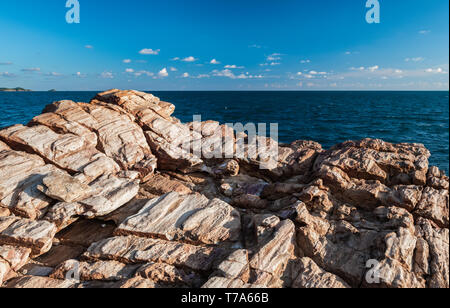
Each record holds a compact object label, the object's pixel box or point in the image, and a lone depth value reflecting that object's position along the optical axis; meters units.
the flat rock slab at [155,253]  10.08
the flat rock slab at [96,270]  9.55
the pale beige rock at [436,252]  9.08
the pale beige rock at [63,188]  12.02
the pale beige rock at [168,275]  9.34
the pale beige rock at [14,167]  12.39
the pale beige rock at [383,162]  13.85
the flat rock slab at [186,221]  11.37
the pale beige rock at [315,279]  9.08
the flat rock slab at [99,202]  11.86
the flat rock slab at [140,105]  19.86
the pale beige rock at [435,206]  11.40
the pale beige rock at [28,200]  11.79
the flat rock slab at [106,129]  16.38
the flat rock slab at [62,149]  14.45
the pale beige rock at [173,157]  17.59
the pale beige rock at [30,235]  10.52
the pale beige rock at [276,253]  9.50
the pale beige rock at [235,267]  9.03
